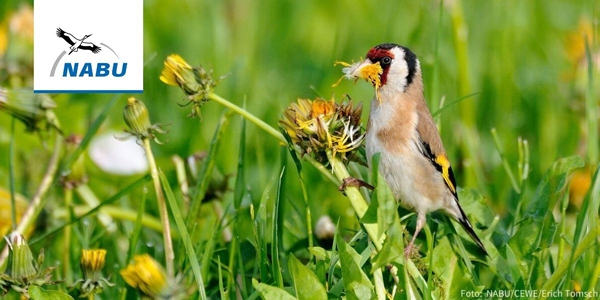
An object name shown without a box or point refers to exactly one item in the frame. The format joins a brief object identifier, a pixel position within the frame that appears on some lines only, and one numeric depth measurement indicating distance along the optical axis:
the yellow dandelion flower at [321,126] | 4.47
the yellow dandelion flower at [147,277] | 4.18
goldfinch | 5.14
